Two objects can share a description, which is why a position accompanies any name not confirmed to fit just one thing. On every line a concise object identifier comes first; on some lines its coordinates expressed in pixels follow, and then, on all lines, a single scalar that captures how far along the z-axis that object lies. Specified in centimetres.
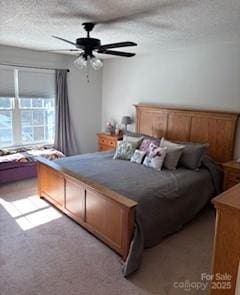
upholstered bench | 442
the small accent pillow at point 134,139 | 420
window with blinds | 479
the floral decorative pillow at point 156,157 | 362
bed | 259
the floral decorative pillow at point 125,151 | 406
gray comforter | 264
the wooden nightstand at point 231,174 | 344
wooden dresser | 145
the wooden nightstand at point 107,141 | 527
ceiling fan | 271
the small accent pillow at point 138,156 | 387
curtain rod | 455
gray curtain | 529
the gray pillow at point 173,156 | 365
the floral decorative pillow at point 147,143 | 400
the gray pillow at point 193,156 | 366
